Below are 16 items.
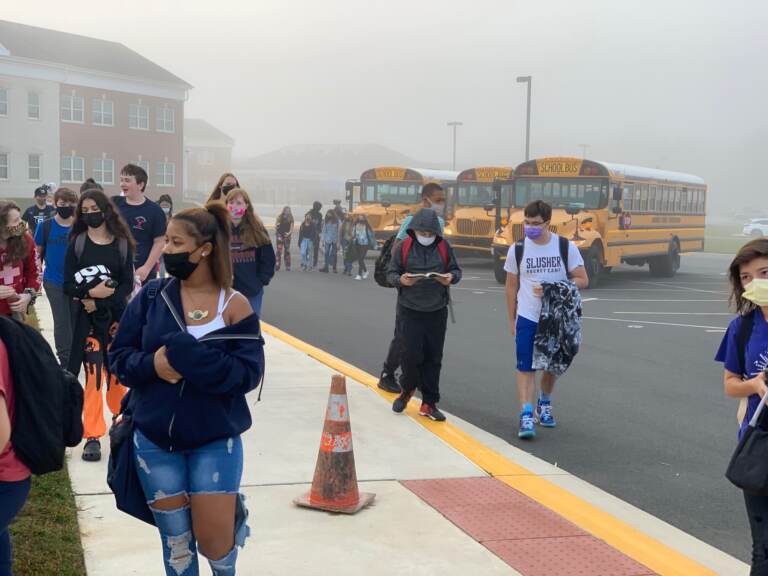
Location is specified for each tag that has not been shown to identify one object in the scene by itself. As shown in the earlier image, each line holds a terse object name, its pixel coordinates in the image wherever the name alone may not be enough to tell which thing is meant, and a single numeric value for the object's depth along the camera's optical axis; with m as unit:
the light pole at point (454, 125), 67.22
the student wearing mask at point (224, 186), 7.53
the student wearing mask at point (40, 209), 14.23
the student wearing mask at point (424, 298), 7.46
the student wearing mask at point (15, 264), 5.92
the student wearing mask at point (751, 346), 3.59
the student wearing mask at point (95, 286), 6.12
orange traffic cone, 5.28
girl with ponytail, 3.40
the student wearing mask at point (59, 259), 6.74
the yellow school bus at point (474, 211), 26.81
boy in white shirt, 7.23
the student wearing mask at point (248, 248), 7.18
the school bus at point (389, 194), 29.77
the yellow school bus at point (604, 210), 21.67
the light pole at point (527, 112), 38.50
